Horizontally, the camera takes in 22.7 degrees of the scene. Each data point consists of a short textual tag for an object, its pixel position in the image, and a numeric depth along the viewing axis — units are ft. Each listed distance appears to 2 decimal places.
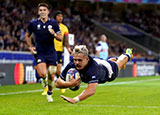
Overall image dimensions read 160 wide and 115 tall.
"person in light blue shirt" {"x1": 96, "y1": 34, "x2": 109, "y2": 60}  64.38
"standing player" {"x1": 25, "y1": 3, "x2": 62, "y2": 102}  35.63
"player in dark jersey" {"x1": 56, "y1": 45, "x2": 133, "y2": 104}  24.14
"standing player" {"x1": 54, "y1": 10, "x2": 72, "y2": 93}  43.73
